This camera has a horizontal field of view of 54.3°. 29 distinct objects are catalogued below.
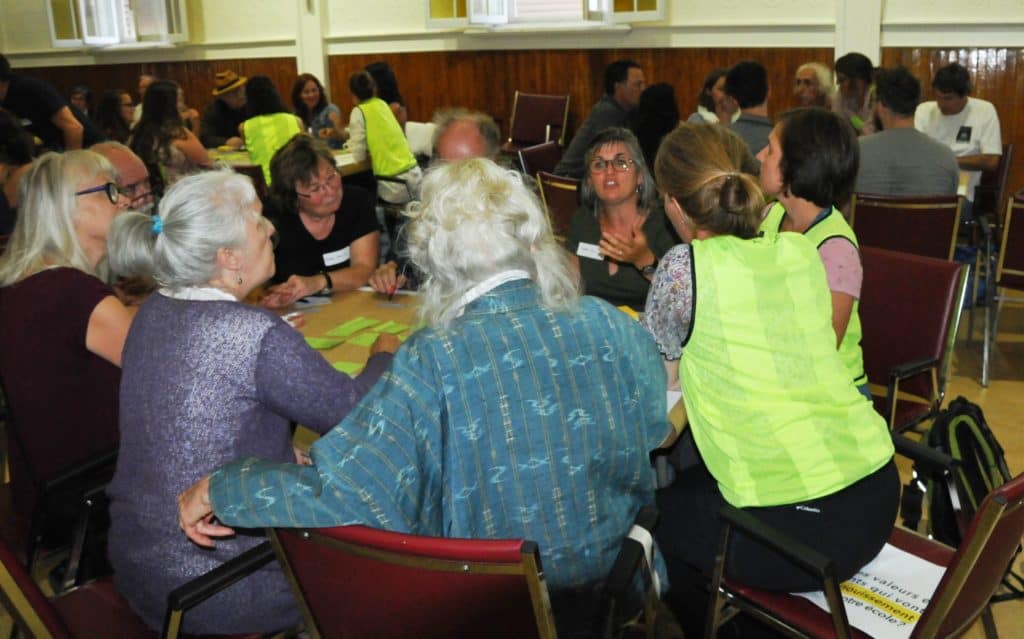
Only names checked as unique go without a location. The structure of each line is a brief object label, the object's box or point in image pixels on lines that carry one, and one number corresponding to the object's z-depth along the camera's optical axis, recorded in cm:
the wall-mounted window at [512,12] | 820
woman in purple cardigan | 177
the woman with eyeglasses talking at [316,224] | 331
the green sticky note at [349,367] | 247
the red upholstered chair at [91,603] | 154
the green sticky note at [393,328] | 281
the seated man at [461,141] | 335
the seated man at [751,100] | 500
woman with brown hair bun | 191
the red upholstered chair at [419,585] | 134
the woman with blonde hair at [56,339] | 218
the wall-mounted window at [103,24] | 1013
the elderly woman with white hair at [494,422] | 151
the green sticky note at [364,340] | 270
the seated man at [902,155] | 442
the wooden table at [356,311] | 282
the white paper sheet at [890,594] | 181
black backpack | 218
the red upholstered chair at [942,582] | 149
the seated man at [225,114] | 766
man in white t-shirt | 575
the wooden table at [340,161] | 610
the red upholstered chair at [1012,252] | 406
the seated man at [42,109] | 565
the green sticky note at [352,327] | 280
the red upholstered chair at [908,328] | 267
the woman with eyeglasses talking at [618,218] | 322
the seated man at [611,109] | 575
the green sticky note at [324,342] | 267
